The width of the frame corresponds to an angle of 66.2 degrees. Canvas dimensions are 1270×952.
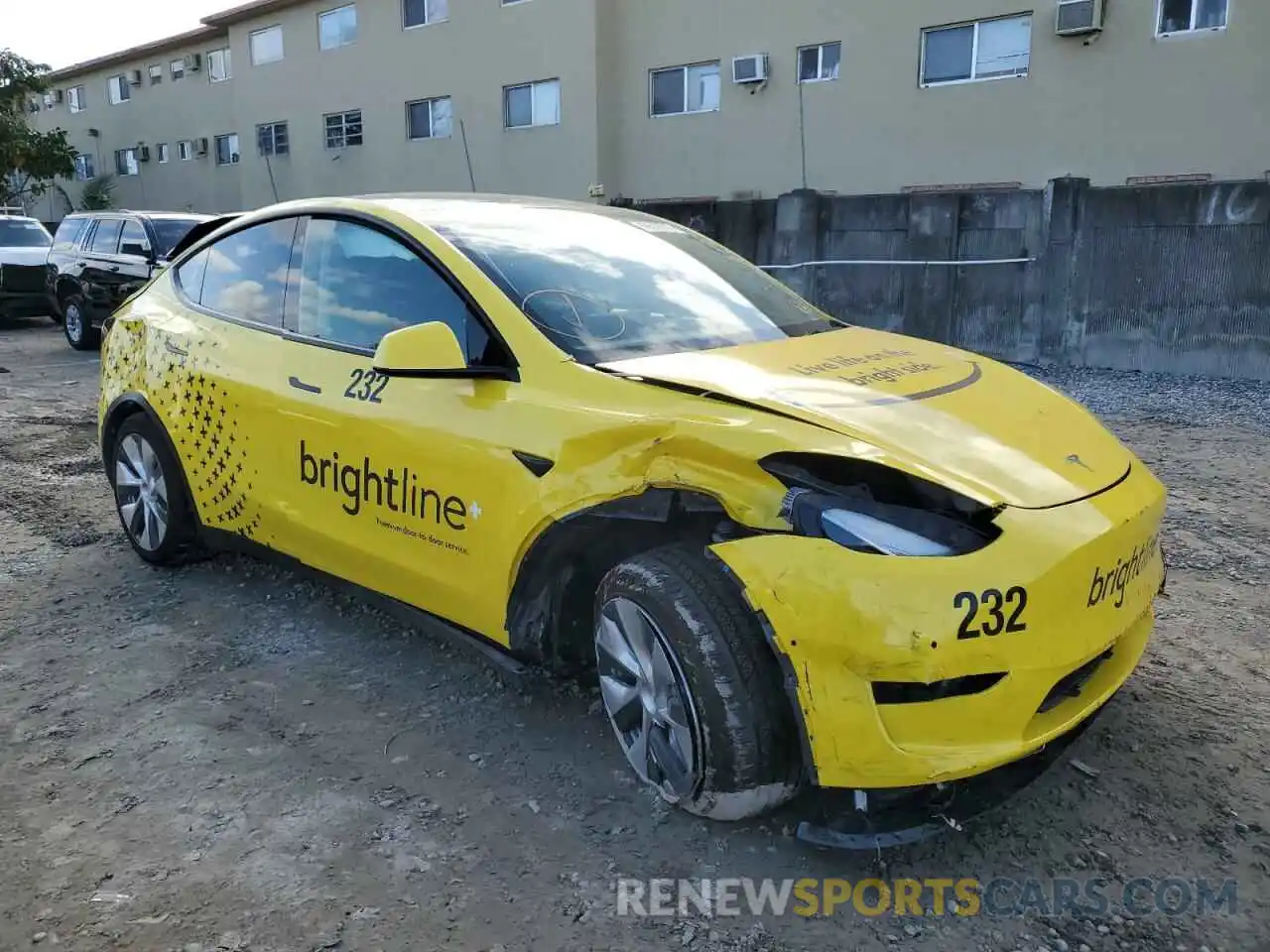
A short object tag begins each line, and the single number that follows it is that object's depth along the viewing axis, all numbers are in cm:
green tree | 2927
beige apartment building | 1299
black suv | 1208
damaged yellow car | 214
